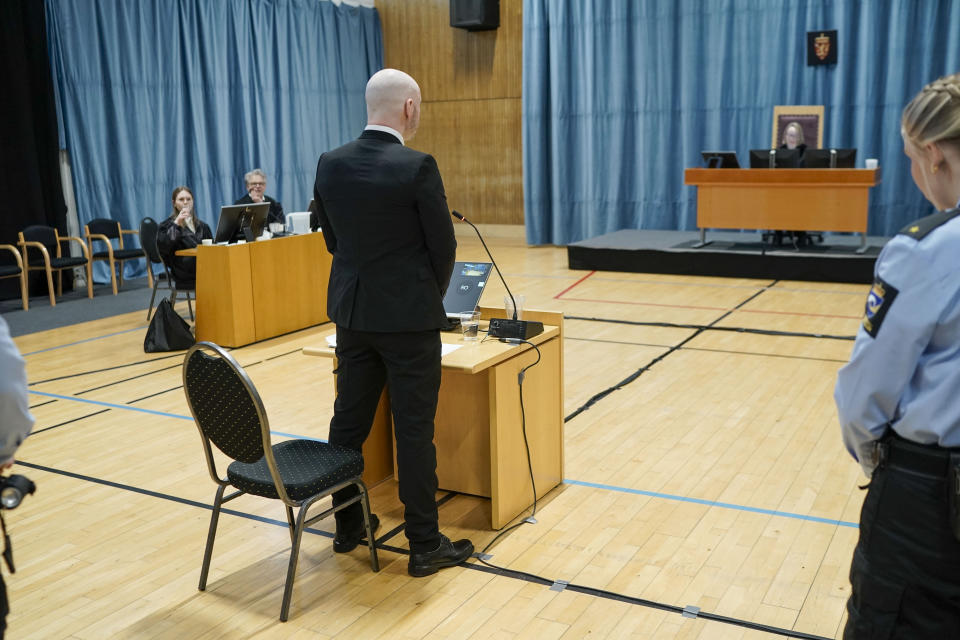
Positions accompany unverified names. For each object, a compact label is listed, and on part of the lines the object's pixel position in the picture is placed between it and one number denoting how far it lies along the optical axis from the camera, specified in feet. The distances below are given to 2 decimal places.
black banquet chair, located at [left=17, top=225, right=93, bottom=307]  27.17
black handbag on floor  21.24
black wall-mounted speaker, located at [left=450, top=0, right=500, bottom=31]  39.29
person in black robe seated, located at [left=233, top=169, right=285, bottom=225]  24.61
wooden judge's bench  27.02
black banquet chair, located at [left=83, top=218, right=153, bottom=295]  29.07
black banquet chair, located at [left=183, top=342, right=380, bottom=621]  8.48
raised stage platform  27.37
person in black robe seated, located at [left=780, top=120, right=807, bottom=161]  28.84
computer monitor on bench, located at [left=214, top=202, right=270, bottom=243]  21.24
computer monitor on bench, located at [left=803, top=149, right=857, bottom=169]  27.32
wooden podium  10.68
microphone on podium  11.14
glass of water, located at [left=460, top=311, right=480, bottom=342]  11.43
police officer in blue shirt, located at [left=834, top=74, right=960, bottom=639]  4.96
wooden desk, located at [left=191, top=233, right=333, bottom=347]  21.06
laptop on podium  11.72
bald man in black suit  9.00
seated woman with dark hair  22.16
